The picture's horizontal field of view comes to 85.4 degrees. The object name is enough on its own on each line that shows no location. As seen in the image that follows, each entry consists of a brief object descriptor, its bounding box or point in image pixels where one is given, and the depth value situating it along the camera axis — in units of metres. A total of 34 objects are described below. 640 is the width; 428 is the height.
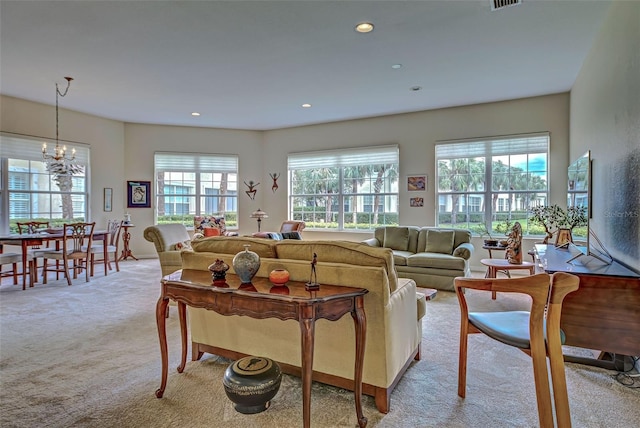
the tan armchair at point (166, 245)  4.18
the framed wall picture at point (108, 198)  7.09
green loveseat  4.73
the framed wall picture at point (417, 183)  6.57
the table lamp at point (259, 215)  7.49
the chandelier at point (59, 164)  5.23
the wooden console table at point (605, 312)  2.19
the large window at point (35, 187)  5.71
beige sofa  1.96
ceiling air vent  2.96
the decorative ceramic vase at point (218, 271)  2.03
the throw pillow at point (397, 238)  5.65
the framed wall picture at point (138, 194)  7.46
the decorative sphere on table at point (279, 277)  1.92
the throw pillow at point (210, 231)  6.50
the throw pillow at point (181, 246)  4.36
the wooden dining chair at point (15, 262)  4.72
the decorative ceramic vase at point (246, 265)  1.98
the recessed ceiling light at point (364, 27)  3.35
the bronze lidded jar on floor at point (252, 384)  1.79
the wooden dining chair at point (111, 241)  5.87
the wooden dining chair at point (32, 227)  5.46
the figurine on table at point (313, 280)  1.82
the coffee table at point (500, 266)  4.04
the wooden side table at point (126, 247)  7.09
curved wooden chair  1.71
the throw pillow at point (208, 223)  7.01
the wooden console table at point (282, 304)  1.66
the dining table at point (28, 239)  4.62
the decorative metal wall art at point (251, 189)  8.12
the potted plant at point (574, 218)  3.42
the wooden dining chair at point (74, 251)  5.07
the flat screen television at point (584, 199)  3.12
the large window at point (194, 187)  7.72
